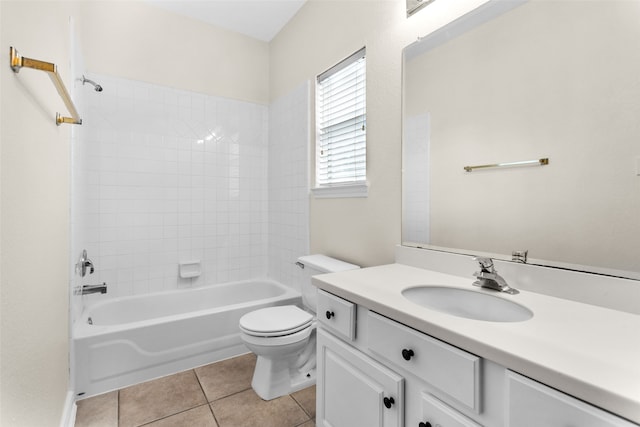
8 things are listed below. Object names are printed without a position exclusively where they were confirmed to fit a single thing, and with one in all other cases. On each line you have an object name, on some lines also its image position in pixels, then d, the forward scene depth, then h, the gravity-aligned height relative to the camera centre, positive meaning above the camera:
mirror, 0.91 +0.29
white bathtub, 1.81 -0.85
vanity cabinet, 0.60 -0.46
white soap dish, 2.69 -0.52
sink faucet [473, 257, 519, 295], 1.09 -0.24
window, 1.93 +0.57
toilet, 1.69 -0.75
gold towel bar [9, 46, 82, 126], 0.71 +0.36
